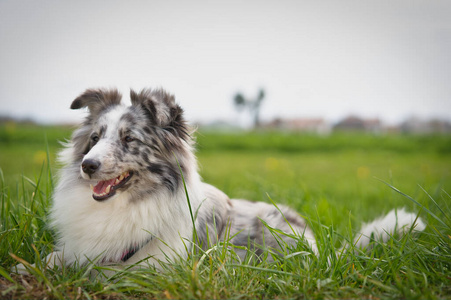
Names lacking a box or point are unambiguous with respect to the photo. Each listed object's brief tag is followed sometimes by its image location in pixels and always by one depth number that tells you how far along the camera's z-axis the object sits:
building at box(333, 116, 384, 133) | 26.27
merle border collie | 2.72
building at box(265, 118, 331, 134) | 37.18
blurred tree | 21.52
